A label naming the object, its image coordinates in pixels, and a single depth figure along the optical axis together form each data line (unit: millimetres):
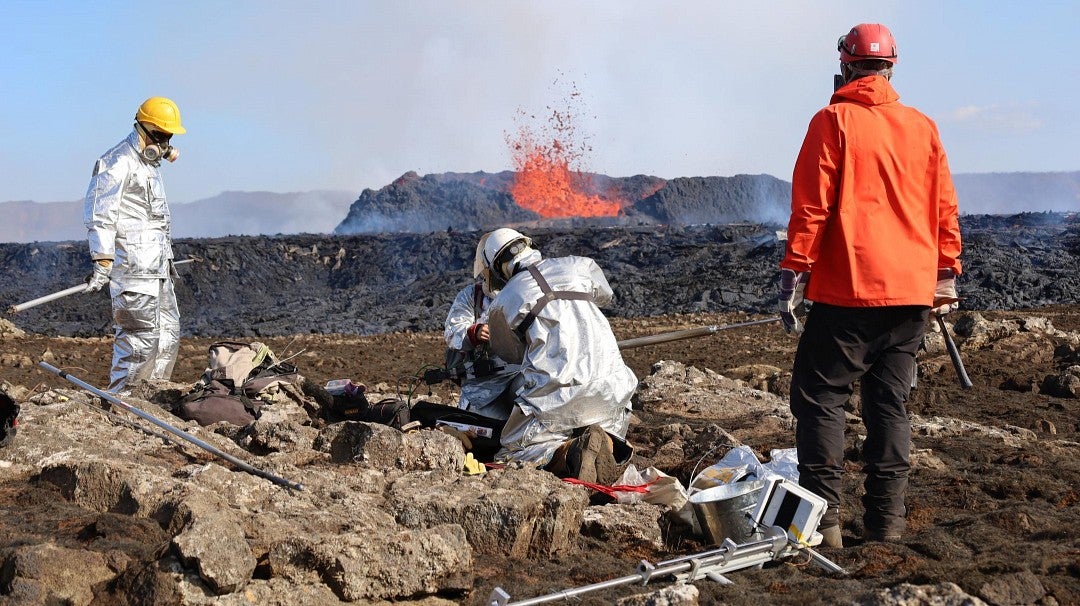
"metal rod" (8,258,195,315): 7522
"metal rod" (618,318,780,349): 7891
